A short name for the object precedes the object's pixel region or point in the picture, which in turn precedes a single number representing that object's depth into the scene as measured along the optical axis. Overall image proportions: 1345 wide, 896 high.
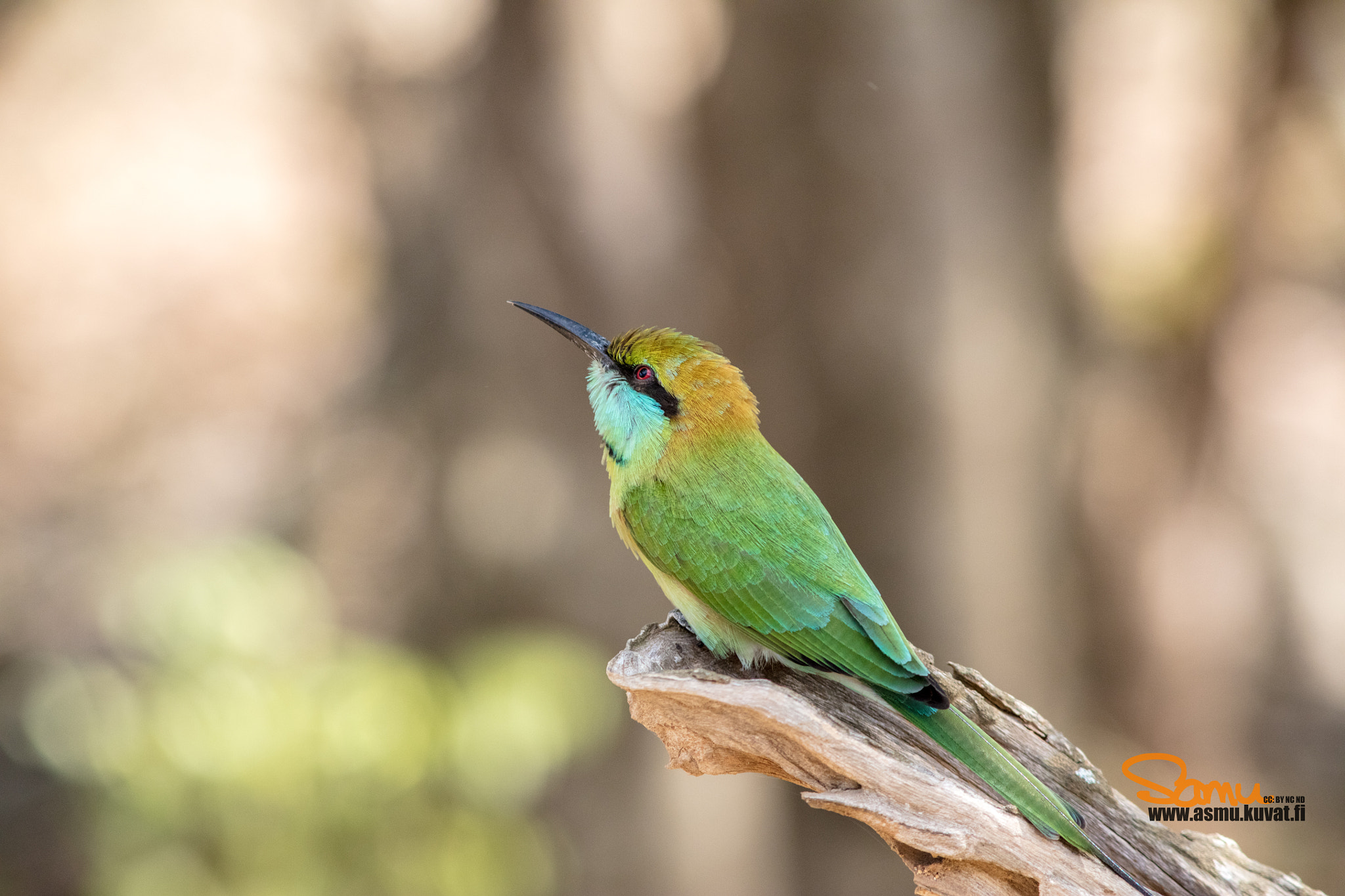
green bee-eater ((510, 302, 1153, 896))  4.84
